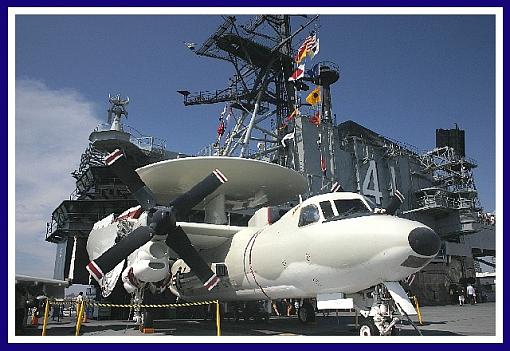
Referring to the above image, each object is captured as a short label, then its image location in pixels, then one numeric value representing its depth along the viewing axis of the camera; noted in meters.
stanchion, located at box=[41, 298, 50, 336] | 13.93
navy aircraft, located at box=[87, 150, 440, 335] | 10.73
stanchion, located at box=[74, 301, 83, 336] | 13.94
